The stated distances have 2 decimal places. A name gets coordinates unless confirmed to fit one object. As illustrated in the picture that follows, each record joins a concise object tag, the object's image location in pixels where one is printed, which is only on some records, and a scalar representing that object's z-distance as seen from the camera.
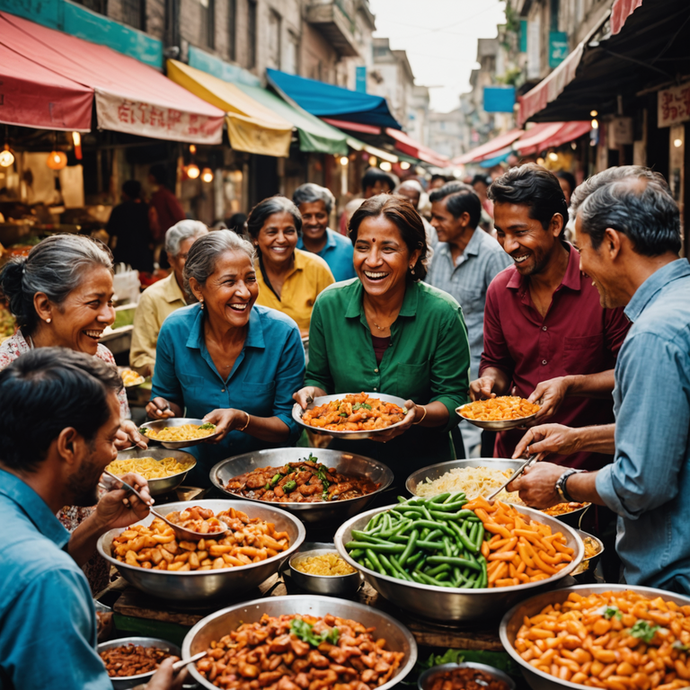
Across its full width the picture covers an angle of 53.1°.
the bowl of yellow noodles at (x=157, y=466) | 3.23
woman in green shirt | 3.59
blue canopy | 17.59
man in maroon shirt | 3.48
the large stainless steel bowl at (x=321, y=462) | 2.89
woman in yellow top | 5.69
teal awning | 12.52
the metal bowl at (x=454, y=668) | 2.20
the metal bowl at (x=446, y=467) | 3.22
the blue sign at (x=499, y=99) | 26.73
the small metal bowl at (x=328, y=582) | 2.51
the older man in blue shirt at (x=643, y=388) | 2.04
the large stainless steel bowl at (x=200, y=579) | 2.31
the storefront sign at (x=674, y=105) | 7.51
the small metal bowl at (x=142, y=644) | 2.50
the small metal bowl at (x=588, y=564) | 2.64
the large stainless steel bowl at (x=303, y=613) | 2.14
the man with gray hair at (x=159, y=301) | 5.77
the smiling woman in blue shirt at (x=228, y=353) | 3.66
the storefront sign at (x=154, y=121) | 6.79
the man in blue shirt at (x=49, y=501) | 1.68
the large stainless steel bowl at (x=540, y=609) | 1.89
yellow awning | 10.01
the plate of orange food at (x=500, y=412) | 3.13
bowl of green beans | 2.15
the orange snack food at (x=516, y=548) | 2.26
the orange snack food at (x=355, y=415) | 3.17
